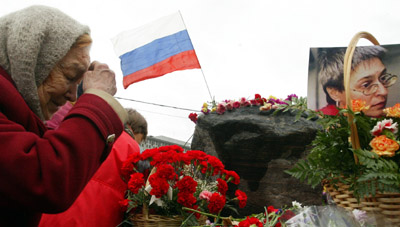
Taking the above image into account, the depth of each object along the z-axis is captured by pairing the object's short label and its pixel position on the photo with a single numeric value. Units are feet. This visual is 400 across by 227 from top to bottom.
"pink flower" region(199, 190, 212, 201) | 7.63
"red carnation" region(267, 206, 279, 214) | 6.07
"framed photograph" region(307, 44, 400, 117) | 4.73
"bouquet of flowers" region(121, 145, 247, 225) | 7.27
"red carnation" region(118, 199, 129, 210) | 7.51
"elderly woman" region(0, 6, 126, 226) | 3.29
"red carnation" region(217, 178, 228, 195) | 8.04
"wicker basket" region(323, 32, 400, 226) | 4.04
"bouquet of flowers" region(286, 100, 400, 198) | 3.98
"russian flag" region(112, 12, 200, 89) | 23.98
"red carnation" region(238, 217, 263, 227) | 4.98
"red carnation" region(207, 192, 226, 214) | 7.48
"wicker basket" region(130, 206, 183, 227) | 7.17
